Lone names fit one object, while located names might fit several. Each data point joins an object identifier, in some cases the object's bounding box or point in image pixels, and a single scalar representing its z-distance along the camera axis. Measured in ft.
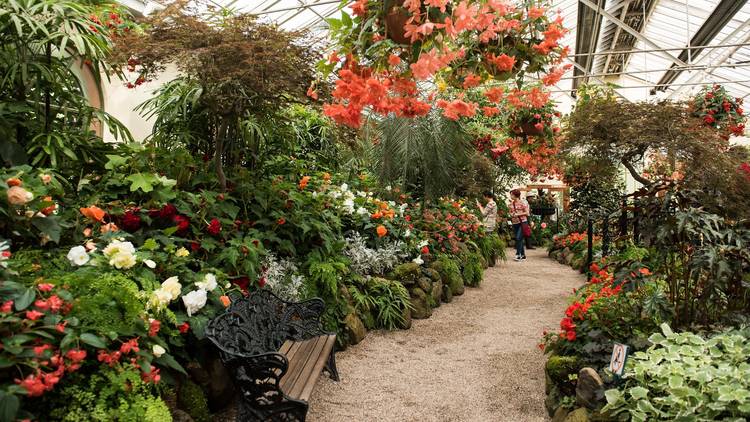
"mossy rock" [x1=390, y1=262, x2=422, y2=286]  16.12
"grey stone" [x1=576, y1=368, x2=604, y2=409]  7.42
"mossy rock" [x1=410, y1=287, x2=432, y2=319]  15.85
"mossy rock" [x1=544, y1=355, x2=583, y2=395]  8.71
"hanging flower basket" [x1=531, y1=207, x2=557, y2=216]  38.14
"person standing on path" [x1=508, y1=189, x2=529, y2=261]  30.78
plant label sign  6.89
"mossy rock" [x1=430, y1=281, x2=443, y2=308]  17.39
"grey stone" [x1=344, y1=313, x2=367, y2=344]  12.60
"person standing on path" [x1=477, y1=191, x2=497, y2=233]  29.78
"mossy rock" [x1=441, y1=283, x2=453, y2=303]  18.51
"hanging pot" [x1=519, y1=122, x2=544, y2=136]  13.06
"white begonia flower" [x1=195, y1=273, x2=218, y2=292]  7.92
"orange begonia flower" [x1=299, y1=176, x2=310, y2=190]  13.78
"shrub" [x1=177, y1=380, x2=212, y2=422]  7.45
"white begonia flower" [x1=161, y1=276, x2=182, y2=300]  7.01
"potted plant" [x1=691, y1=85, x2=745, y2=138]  16.96
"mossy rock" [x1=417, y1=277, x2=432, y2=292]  16.76
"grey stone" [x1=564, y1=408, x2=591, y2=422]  7.32
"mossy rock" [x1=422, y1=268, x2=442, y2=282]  17.80
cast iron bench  7.25
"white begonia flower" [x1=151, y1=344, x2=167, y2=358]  6.31
